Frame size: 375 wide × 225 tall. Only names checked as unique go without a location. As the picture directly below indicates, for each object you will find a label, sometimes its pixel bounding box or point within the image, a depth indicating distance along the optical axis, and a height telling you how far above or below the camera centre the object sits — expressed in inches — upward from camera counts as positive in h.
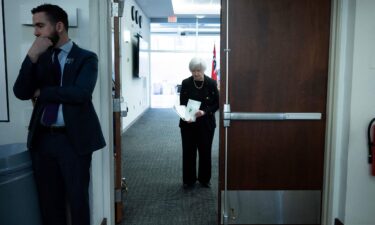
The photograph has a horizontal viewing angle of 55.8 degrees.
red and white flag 298.4 +5.3
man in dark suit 69.5 -7.5
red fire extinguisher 89.8 -16.9
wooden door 97.8 -8.9
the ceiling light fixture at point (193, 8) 358.4 +73.0
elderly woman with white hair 135.0 -18.0
